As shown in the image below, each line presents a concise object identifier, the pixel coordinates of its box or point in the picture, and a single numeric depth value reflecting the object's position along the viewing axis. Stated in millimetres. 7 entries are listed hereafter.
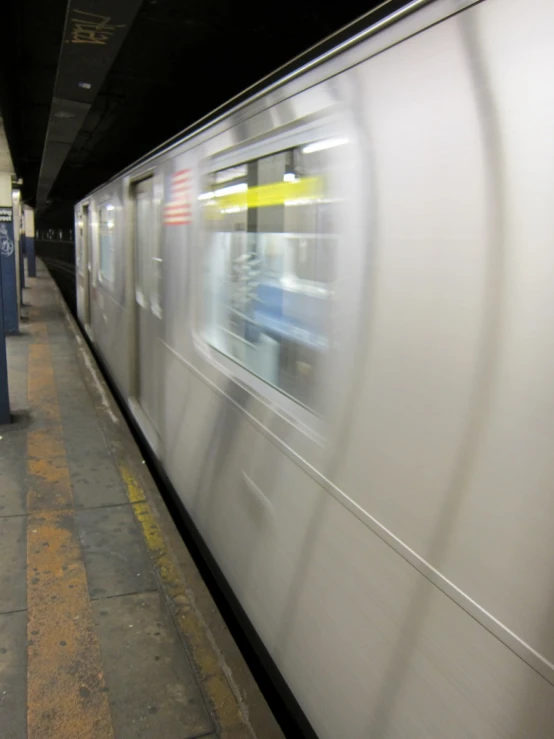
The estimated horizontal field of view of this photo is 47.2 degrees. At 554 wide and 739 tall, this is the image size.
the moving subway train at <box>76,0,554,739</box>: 1069
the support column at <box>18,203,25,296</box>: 13266
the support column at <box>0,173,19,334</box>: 8344
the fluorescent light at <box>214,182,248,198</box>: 2562
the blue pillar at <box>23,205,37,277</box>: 19241
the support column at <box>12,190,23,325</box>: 11853
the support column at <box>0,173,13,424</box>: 4910
